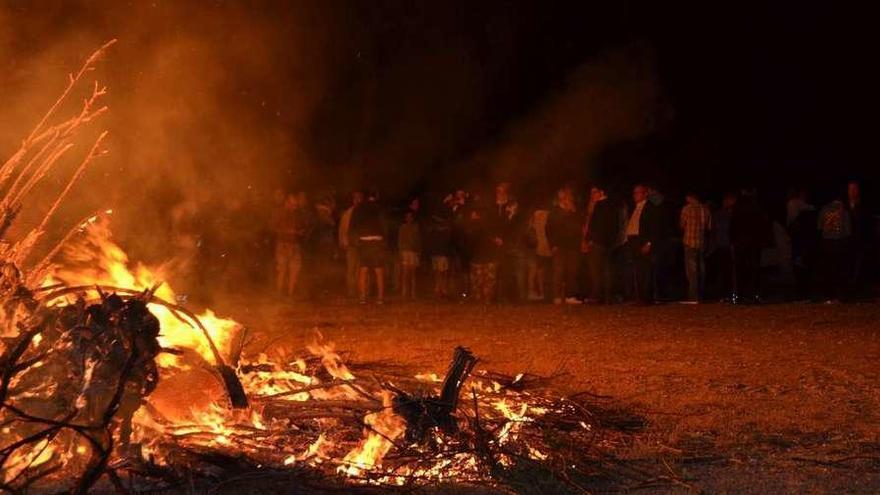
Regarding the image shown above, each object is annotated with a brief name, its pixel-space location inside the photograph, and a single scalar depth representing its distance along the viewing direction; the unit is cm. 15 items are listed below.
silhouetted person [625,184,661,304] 1366
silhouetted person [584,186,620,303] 1370
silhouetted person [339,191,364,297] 1471
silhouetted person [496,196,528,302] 1448
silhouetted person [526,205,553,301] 1430
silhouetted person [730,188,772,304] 1370
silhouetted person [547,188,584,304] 1395
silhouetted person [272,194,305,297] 1492
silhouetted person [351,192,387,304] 1461
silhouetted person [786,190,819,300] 1507
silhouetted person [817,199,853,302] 1376
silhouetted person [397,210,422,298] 1516
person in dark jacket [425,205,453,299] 1495
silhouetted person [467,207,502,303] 1437
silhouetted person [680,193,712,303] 1373
